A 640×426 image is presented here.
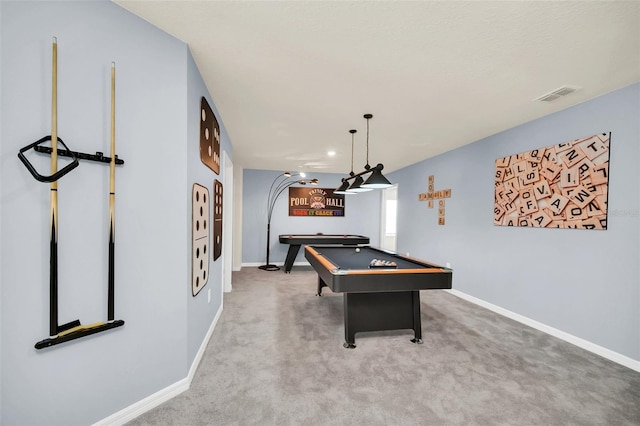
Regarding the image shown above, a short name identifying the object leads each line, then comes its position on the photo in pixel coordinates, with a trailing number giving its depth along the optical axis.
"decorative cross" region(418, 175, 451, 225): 4.84
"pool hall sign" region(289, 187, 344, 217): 6.91
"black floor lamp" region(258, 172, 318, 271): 6.75
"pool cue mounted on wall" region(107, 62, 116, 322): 1.43
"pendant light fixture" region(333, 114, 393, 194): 3.09
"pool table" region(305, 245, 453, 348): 2.42
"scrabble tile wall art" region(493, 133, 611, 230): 2.60
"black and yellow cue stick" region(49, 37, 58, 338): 1.20
